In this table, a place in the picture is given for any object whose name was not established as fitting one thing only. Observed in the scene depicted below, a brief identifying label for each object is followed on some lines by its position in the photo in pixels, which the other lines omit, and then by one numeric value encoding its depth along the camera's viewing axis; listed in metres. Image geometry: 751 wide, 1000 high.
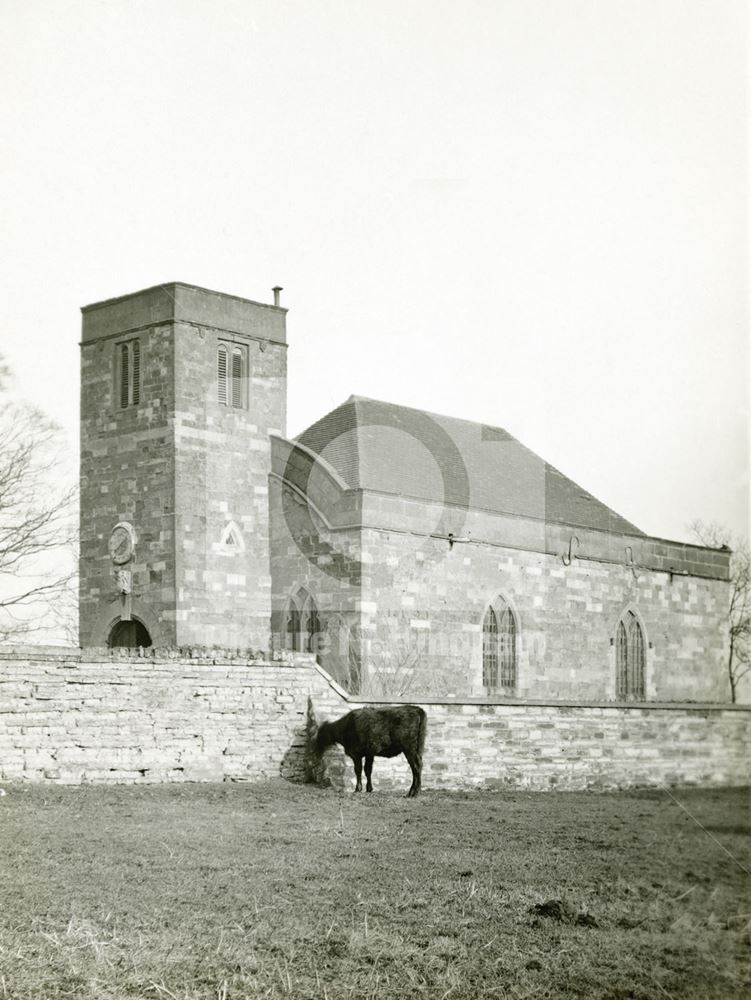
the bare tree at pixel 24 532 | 27.91
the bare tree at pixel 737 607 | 39.92
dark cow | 21.83
